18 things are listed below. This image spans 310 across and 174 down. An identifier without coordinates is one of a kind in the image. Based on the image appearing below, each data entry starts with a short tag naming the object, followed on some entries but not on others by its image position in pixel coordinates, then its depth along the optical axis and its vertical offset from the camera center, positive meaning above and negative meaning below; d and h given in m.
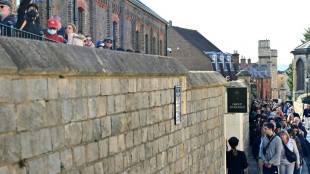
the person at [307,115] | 30.18 -2.19
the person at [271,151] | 13.51 -1.77
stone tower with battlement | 137.77 +3.25
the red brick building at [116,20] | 19.30 +2.14
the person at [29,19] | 8.29 +0.78
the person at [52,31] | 8.96 +0.62
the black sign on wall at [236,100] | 16.25 -0.76
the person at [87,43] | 11.34 +0.55
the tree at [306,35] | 104.98 +6.04
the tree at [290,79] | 107.19 -1.46
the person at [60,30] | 10.20 +0.72
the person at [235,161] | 11.97 -1.75
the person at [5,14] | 7.92 +0.78
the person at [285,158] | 13.94 -1.95
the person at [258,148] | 15.41 -2.04
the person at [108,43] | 12.11 +0.58
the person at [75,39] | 9.22 +0.51
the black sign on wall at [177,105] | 10.04 -0.54
